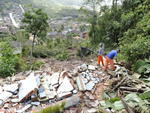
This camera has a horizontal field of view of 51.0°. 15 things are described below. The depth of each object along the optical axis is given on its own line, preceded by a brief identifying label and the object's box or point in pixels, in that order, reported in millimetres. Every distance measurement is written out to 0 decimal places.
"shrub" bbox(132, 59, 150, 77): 5302
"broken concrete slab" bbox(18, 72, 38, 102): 4648
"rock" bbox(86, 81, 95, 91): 5027
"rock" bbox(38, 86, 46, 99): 4633
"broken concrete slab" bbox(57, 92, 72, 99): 4617
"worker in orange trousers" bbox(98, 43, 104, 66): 7105
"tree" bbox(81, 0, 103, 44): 16291
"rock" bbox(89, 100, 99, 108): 4234
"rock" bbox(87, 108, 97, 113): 4000
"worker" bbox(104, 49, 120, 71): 6270
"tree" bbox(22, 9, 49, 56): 11930
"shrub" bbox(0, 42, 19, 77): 8773
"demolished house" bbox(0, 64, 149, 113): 4379
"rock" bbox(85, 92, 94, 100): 4611
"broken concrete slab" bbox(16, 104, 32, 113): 4308
